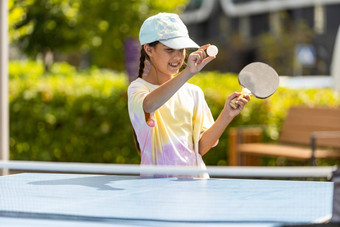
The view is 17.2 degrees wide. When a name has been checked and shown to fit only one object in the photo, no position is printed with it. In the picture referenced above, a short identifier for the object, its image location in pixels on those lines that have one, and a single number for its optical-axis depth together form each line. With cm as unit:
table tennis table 373
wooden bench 1257
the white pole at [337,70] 1652
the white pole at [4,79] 1069
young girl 473
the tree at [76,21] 2596
